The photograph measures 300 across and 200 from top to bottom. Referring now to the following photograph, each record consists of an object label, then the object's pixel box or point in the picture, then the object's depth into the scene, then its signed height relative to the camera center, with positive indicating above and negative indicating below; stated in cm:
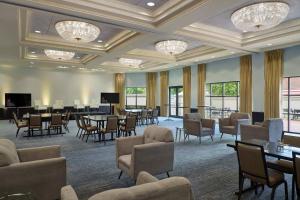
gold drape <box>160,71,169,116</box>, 1598 +58
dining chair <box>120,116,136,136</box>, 773 -86
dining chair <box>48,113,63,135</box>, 862 -80
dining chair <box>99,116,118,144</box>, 727 -84
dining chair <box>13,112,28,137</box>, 846 -88
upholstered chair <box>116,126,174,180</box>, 363 -91
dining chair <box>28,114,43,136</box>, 823 -80
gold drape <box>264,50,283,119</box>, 885 +74
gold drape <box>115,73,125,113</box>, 1717 +109
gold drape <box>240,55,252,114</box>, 1007 +72
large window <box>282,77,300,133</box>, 897 -18
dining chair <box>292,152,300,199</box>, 258 -80
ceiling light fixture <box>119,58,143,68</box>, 1133 +204
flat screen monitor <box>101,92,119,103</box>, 1358 +19
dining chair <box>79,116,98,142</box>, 763 -93
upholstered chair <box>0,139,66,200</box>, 270 -95
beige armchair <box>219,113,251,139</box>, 760 -82
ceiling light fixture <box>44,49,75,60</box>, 944 +200
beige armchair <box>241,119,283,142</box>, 595 -86
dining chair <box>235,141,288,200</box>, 289 -91
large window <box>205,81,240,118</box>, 1144 +9
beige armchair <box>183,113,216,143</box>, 730 -93
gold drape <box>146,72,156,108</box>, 1688 +95
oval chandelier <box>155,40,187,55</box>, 763 +187
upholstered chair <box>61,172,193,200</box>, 147 -64
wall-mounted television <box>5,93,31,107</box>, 1363 +3
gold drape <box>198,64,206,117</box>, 1272 +74
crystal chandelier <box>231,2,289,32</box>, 459 +179
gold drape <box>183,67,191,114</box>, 1382 +69
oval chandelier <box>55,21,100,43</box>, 587 +187
